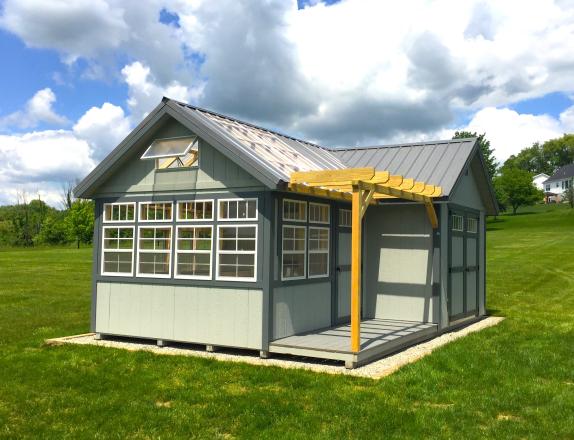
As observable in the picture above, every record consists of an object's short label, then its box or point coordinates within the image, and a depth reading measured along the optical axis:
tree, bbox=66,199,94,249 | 45.88
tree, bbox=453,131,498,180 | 54.25
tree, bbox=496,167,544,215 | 64.62
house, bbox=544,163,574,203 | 83.81
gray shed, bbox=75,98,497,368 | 9.01
